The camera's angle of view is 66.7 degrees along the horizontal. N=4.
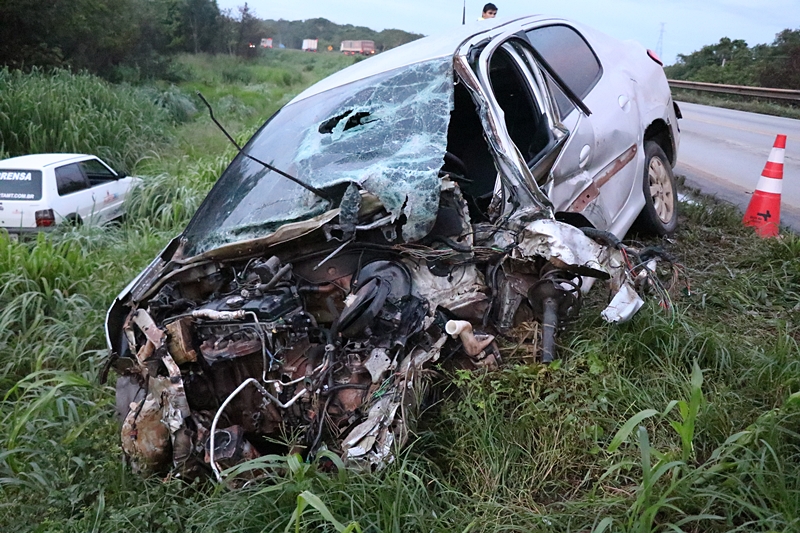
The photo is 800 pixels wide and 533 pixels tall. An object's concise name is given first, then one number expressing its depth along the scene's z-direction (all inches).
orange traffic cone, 194.2
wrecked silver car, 95.0
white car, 248.7
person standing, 339.6
